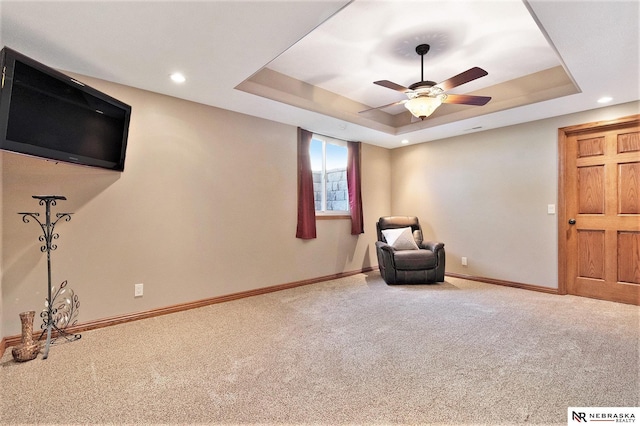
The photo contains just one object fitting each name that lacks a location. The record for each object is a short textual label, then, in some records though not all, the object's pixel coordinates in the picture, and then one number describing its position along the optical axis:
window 4.91
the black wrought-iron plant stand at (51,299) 2.36
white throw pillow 4.66
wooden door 3.46
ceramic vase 2.17
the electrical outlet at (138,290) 3.00
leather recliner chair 4.32
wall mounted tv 1.88
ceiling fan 2.70
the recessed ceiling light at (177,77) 2.71
